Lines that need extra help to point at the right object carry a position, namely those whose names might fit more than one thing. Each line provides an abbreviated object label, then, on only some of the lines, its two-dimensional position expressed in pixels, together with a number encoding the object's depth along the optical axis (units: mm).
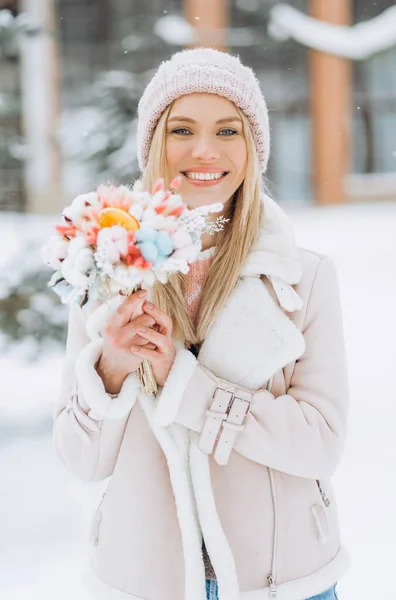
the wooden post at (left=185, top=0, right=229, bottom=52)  12108
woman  1443
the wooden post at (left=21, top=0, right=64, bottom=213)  7176
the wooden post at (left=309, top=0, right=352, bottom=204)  13688
